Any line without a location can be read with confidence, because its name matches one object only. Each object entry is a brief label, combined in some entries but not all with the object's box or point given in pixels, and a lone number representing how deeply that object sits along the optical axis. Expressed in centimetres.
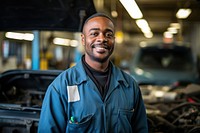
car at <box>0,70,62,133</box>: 266
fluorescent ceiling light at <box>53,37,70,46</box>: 1586
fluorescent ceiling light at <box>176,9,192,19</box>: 592
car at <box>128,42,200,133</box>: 316
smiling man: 199
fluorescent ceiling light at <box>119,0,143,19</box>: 607
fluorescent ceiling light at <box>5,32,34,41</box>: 643
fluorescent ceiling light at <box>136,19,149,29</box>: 1097
